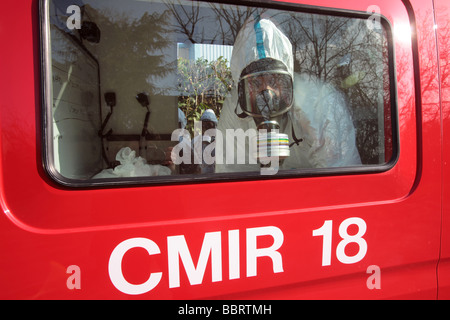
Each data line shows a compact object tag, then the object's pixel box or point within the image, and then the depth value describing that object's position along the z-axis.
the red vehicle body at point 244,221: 0.86
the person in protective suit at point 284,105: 1.21
